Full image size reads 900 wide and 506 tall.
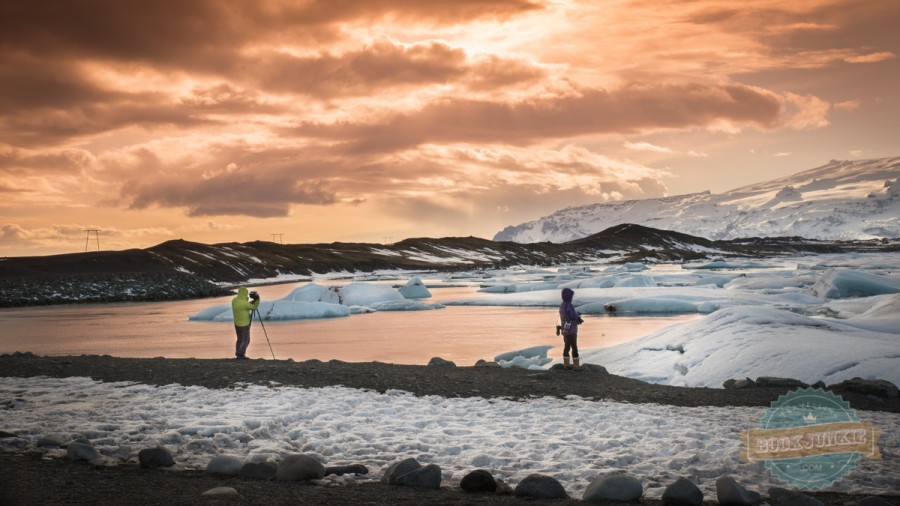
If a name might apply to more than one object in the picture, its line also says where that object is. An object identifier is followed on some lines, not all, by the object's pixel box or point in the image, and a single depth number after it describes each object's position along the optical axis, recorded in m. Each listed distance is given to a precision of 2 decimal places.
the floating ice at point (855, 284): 38.38
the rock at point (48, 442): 8.91
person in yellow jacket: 18.44
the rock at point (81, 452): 8.32
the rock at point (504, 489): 7.20
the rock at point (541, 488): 7.00
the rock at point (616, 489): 6.85
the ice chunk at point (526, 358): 19.52
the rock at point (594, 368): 15.72
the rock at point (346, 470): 7.91
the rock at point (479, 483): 7.20
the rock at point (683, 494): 6.70
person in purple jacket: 15.48
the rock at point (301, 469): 7.68
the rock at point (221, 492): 6.84
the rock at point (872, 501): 6.23
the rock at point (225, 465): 7.93
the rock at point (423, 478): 7.39
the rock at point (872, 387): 12.26
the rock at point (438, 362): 17.24
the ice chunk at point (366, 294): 47.62
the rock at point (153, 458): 8.09
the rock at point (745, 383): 13.50
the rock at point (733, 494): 6.50
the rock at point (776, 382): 13.36
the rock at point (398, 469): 7.54
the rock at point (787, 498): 6.29
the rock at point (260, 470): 7.79
